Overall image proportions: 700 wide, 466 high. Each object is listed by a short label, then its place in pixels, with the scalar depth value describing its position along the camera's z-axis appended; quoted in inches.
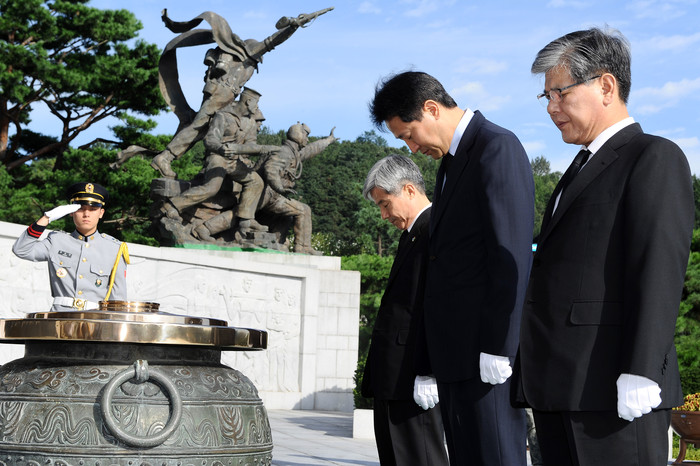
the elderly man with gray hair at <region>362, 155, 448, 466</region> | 134.3
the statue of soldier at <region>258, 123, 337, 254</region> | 502.3
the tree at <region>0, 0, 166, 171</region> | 754.2
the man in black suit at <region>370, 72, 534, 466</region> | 93.4
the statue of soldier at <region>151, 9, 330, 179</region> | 523.5
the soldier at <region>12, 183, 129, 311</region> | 162.9
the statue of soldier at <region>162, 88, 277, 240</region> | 486.0
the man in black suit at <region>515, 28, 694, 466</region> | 75.4
